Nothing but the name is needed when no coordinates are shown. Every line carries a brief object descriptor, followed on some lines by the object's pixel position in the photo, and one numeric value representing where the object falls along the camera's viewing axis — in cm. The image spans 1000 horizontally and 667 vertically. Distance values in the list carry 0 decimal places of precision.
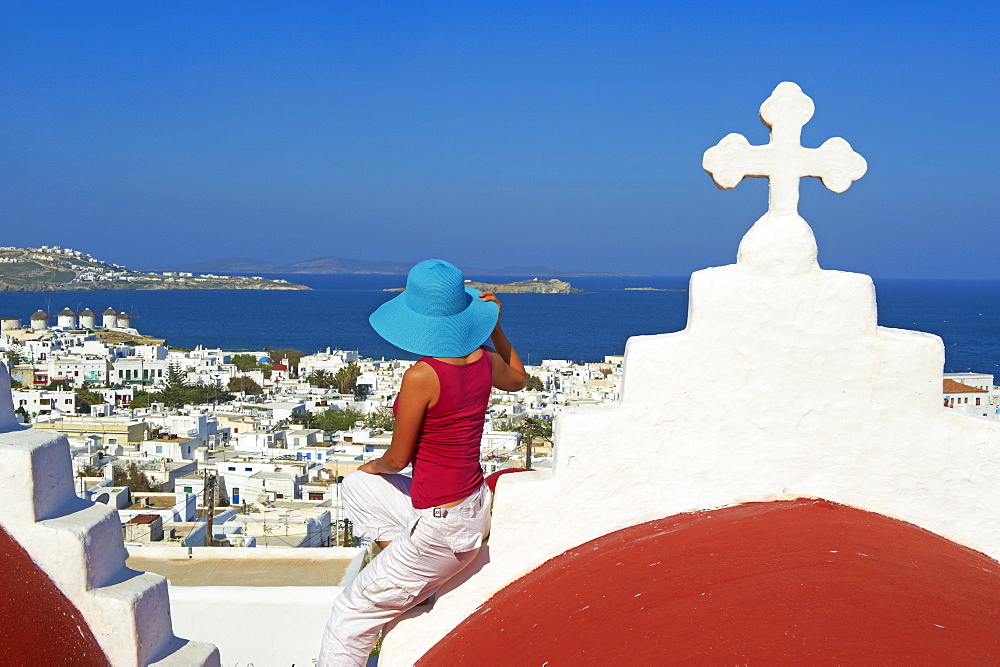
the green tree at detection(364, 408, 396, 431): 4194
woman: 254
